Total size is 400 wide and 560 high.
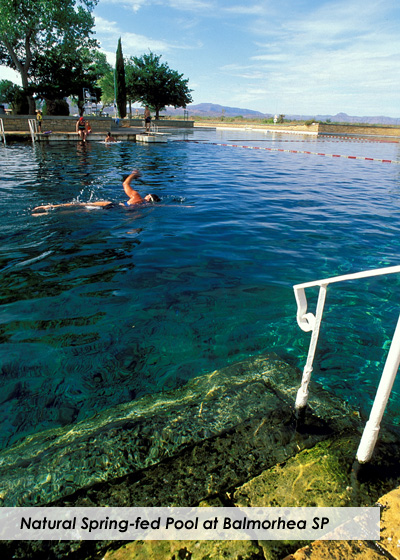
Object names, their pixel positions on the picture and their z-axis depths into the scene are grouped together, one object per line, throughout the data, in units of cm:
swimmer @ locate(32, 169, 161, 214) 772
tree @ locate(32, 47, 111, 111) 3309
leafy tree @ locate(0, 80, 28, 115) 3111
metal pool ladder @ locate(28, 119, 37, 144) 2141
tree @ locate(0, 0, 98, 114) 2816
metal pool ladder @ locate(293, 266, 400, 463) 156
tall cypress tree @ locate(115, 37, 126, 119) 3466
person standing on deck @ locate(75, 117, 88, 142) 2227
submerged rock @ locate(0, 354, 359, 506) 187
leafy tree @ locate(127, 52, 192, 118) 4438
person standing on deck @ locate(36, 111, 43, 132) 2255
